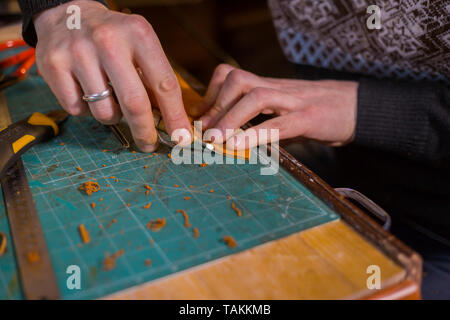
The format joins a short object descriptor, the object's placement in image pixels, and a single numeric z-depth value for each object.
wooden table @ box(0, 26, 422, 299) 0.53
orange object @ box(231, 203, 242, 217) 0.67
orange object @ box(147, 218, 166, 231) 0.63
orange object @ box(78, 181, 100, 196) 0.71
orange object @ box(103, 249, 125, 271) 0.56
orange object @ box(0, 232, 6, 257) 0.59
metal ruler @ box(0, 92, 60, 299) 0.54
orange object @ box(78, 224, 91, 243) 0.61
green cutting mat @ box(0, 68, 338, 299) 0.57
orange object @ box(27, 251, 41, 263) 0.57
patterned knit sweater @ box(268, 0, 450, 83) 0.95
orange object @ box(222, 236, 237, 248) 0.60
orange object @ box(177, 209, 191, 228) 0.64
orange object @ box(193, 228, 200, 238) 0.62
